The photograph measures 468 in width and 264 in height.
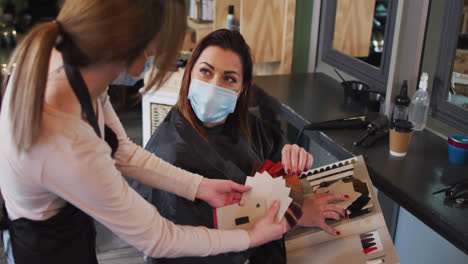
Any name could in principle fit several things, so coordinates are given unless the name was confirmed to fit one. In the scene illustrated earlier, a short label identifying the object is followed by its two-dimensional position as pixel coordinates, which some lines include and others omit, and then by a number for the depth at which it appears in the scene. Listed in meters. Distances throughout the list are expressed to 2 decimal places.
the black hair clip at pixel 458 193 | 1.35
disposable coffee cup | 1.62
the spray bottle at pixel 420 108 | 1.86
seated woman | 1.52
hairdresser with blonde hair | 0.82
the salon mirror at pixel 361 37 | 2.11
